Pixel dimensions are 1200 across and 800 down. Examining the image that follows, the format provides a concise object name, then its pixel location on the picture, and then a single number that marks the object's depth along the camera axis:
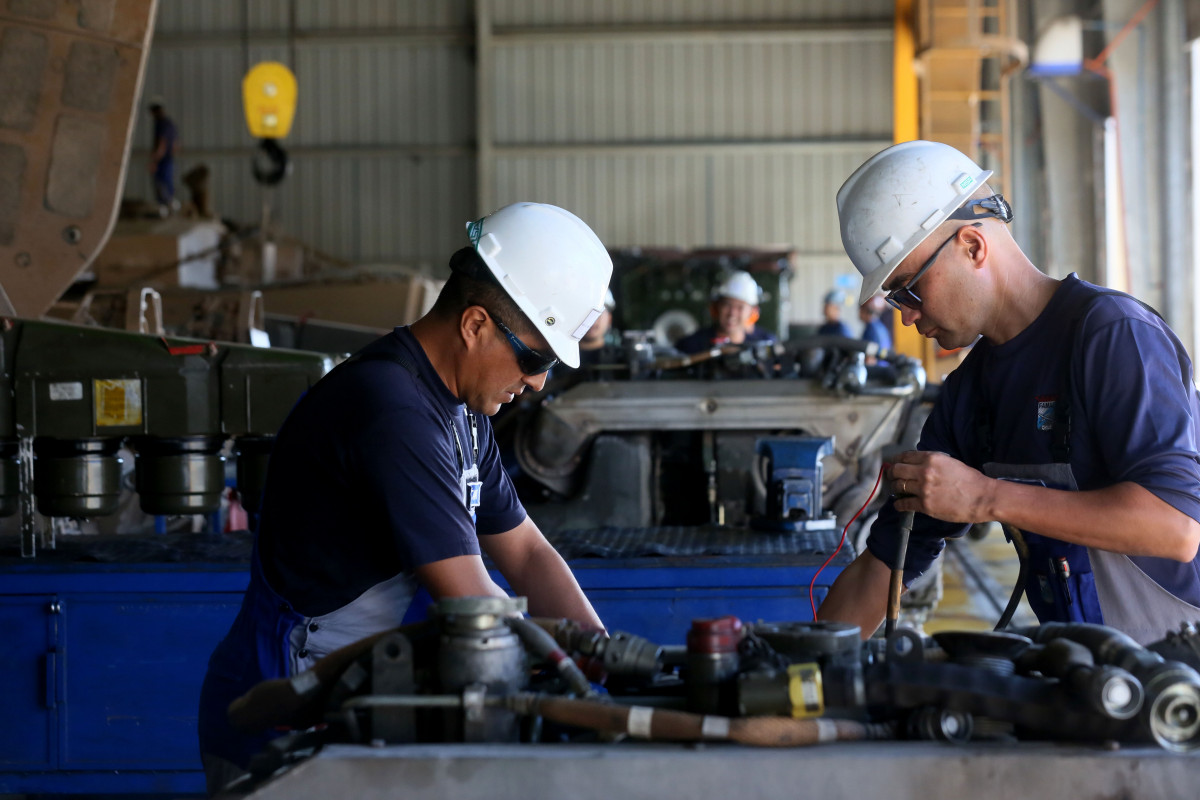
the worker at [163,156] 11.42
